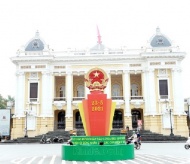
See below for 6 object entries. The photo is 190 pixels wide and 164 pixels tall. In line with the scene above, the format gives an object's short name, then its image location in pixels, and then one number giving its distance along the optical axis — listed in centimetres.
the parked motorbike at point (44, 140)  2487
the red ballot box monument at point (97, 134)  1071
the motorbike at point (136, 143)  1686
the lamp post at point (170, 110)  2647
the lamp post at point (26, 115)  2836
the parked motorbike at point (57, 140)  2557
